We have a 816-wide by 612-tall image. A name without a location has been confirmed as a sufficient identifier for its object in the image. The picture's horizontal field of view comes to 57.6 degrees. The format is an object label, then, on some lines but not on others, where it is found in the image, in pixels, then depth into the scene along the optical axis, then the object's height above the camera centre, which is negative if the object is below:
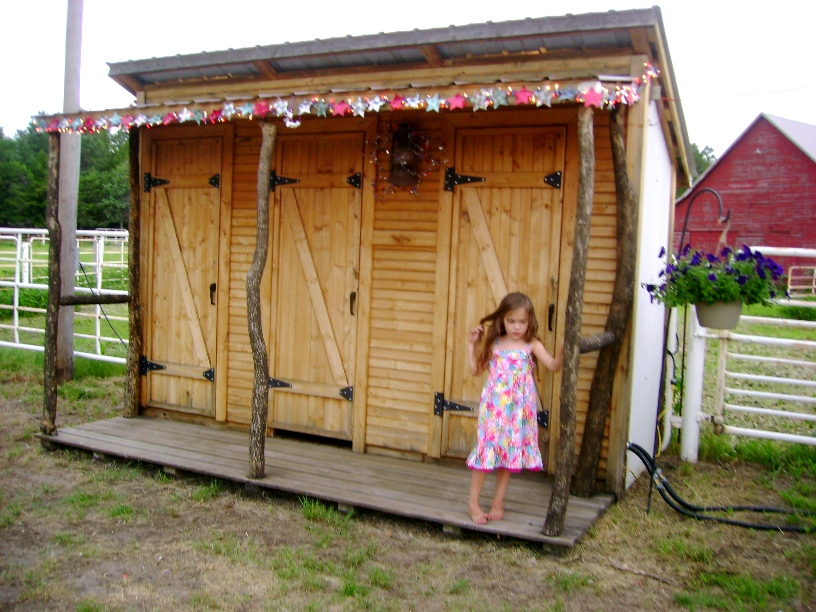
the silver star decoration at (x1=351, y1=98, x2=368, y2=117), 4.49 +1.00
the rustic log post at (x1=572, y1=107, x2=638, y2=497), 4.58 -0.24
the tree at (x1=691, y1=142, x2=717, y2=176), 57.75 +10.62
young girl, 4.23 -0.71
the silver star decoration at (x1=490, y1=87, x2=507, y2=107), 4.12 +1.00
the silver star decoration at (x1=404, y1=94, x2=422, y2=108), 4.34 +1.01
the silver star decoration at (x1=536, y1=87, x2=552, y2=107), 3.98 +0.98
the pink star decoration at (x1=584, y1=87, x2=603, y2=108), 3.86 +0.96
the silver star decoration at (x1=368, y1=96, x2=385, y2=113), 4.44 +1.01
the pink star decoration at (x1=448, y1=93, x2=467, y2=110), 4.24 +1.00
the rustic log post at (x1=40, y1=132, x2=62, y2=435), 5.77 -0.23
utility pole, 7.95 +0.81
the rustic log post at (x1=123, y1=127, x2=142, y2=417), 6.54 -0.24
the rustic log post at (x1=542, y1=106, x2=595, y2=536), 4.05 -0.25
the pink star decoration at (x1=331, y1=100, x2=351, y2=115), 4.54 +1.00
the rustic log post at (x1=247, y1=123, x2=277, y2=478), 4.87 -0.32
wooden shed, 4.80 +0.42
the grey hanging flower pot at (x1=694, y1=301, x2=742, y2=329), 4.35 -0.16
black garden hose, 4.58 -1.36
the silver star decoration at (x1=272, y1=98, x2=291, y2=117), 4.72 +1.02
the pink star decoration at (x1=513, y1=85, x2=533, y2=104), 4.05 +1.00
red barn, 23.22 +3.17
